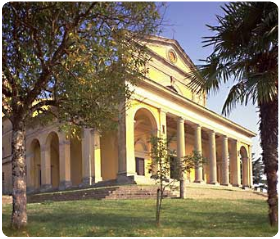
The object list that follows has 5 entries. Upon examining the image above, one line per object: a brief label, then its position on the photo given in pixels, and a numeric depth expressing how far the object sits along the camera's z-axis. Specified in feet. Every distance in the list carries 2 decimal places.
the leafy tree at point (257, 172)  187.65
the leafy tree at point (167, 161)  40.57
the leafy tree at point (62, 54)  39.70
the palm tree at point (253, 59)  23.04
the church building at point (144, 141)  97.25
